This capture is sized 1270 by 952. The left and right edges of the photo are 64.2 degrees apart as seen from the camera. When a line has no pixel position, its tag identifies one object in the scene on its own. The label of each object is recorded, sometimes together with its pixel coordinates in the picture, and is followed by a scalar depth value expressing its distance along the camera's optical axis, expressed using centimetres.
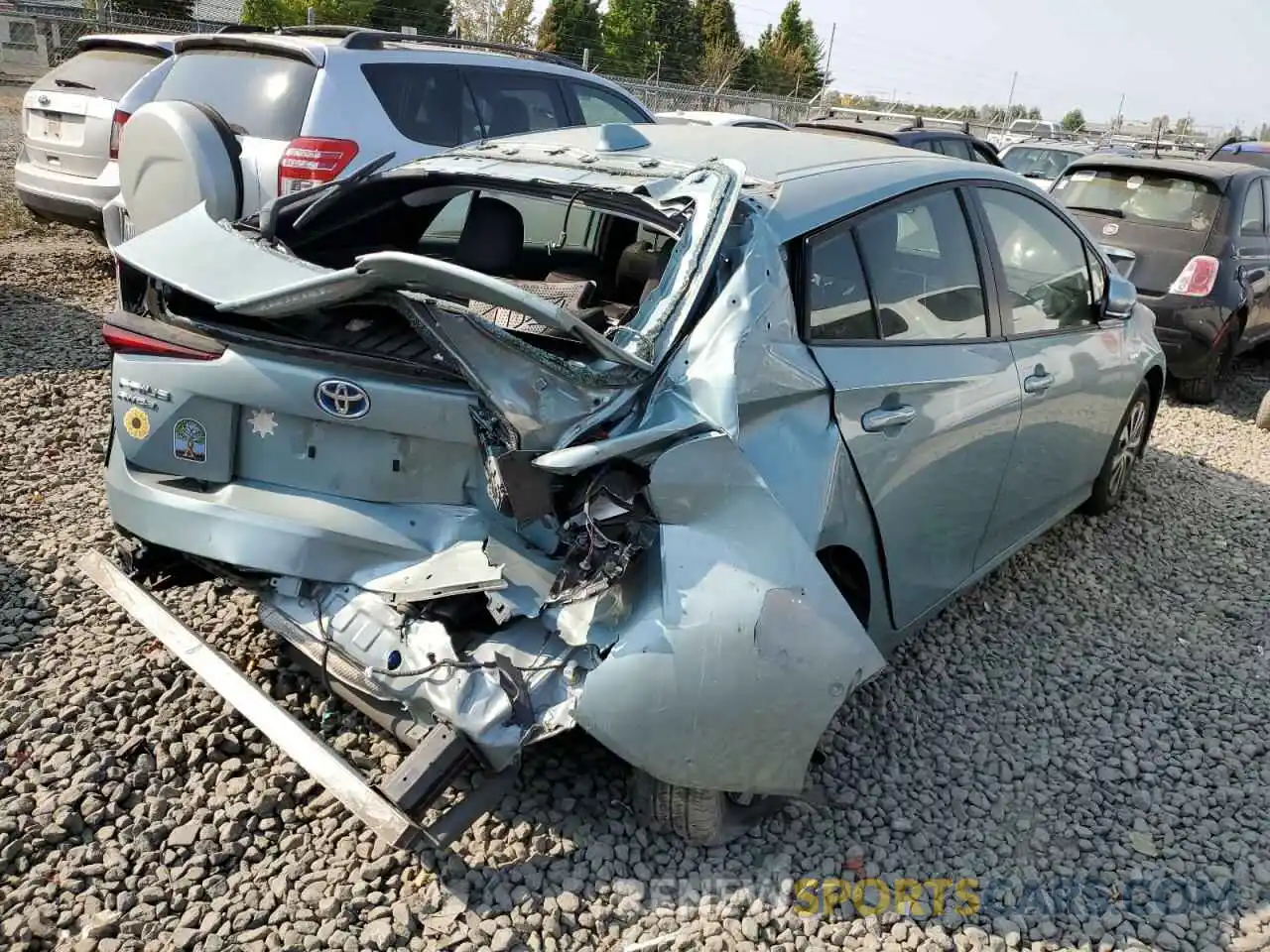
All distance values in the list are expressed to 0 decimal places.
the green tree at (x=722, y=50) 3866
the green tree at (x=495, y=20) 3356
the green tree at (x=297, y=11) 2552
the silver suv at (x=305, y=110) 496
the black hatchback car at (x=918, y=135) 989
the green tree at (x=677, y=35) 3975
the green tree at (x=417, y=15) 2892
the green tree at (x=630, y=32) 3738
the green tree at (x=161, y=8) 2574
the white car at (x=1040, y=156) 1416
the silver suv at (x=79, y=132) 741
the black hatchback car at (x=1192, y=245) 706
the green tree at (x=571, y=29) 3625
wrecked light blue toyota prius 227
